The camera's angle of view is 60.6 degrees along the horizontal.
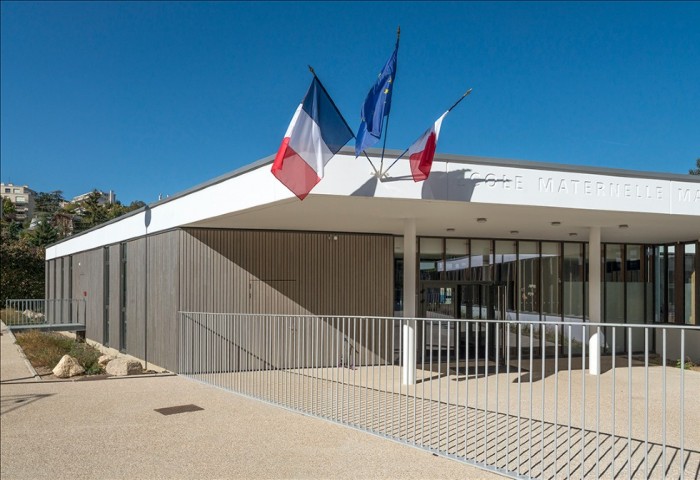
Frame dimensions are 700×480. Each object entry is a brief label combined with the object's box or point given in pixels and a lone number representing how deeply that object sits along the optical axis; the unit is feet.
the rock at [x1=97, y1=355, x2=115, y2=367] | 45.86
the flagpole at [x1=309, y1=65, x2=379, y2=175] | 28.14
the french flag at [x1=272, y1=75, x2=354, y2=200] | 27.94
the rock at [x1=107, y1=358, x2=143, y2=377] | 42.04
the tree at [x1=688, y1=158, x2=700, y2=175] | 180.24
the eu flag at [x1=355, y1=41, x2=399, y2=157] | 29.07
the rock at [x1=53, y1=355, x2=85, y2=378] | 39.78
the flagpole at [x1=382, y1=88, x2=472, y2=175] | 29.37
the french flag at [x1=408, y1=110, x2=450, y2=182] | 29.22
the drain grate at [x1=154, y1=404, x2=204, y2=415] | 29.30
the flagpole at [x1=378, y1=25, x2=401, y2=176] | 28.78
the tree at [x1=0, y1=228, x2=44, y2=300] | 107.45
